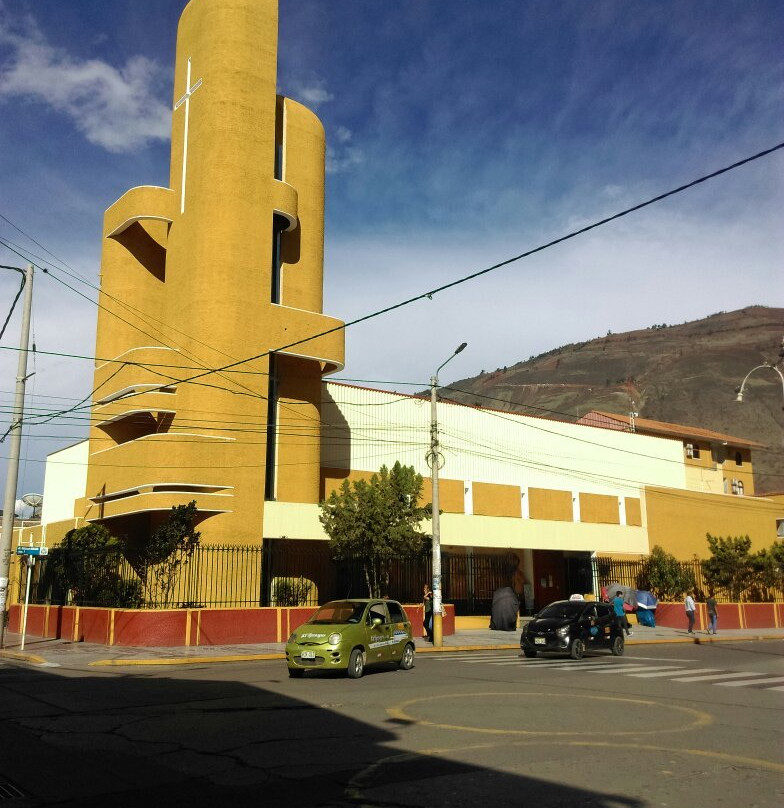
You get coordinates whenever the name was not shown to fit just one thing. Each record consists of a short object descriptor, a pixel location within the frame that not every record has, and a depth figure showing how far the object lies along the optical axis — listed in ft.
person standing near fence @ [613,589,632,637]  105.14
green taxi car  54.39
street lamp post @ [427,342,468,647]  87.10
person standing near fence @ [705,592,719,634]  116.47
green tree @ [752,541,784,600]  148.19
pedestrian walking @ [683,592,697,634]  115.96
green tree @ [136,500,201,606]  83.05
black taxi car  73.00
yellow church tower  97.86
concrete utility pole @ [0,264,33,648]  73.56
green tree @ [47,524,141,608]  86.48
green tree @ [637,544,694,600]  138.10
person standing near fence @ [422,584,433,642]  93.81
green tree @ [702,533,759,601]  144.15
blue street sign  78.07
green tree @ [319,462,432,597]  98.58
